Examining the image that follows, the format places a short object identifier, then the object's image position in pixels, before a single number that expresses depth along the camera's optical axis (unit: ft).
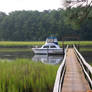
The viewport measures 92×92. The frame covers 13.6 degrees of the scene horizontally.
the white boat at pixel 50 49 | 203.32
